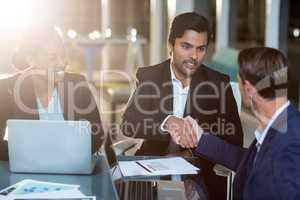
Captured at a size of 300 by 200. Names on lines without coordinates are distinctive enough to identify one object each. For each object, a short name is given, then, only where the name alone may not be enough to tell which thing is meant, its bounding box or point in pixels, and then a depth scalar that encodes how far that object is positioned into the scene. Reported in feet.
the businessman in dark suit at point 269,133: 6.10
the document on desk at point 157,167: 7.91
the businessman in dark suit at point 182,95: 10.09
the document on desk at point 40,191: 6.63
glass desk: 6.95
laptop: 7.11
